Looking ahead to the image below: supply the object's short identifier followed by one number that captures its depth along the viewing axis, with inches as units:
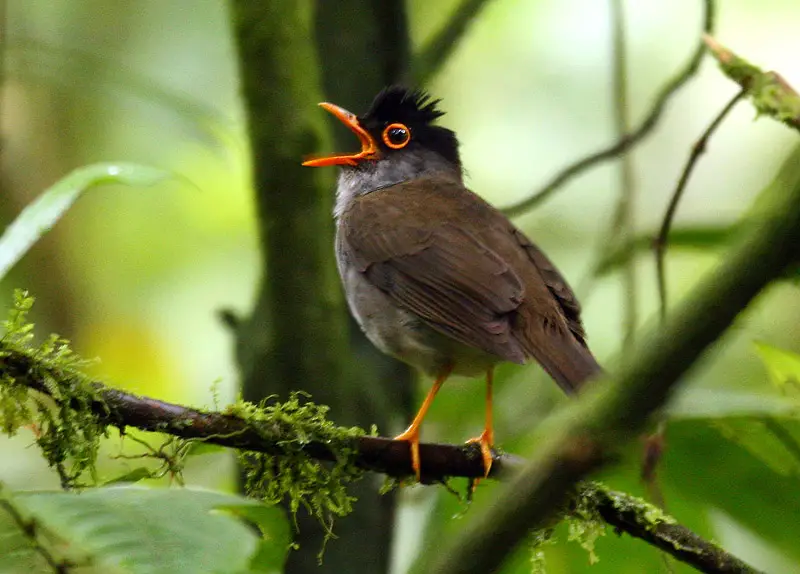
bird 285.3
